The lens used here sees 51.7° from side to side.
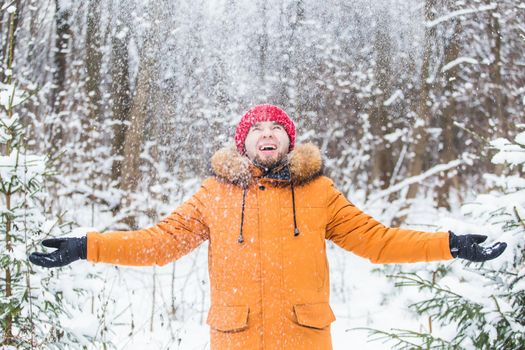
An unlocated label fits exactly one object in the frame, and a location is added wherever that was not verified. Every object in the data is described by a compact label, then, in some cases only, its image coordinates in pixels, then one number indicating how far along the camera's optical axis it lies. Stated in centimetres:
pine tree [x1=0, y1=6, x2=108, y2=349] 313
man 238
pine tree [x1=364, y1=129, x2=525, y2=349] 269
